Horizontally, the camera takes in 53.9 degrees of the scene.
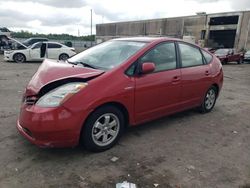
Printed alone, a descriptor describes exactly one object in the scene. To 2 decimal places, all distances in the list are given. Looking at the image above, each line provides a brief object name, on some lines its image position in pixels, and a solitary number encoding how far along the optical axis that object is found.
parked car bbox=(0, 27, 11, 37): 23.93
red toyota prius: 2.96
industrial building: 35.66
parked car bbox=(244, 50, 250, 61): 23.28
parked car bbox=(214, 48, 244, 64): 20.92
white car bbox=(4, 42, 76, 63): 15.29
